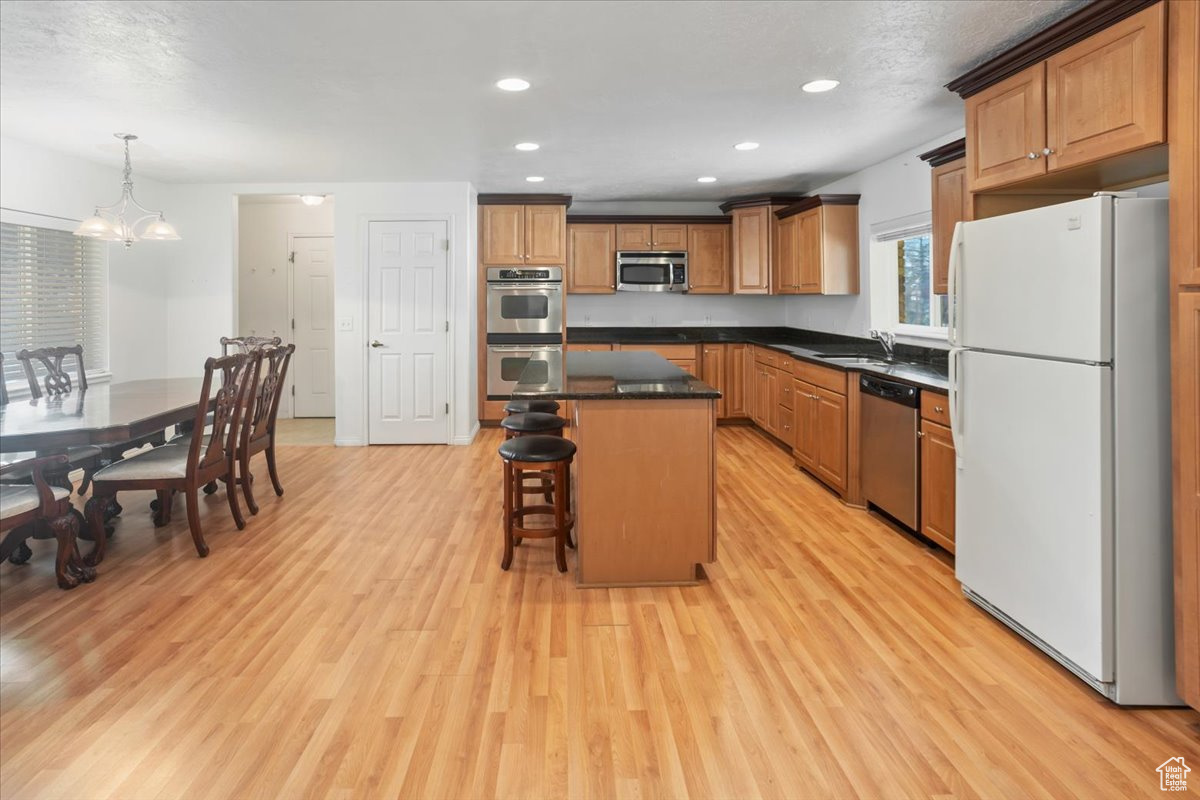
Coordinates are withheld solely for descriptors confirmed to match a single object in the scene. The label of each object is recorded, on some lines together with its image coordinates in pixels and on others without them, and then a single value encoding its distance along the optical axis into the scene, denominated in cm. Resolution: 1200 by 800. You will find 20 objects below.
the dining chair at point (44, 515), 290
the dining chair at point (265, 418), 430
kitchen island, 316
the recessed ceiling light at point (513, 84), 355
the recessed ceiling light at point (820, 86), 359
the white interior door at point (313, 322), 809
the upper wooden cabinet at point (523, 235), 704
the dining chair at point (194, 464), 350
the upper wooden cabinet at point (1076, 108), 226
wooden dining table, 298
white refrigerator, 217
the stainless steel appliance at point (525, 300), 704
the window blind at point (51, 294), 477
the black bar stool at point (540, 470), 329
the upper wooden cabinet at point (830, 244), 600
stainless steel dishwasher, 373
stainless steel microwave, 752
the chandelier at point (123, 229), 398
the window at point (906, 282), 500
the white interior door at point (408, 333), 648
